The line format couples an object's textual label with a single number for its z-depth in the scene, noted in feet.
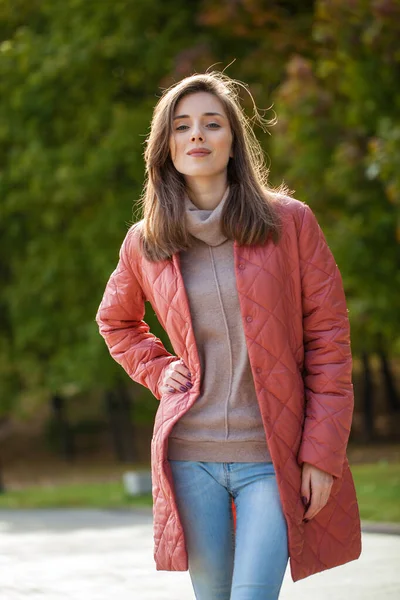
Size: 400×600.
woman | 11.75
